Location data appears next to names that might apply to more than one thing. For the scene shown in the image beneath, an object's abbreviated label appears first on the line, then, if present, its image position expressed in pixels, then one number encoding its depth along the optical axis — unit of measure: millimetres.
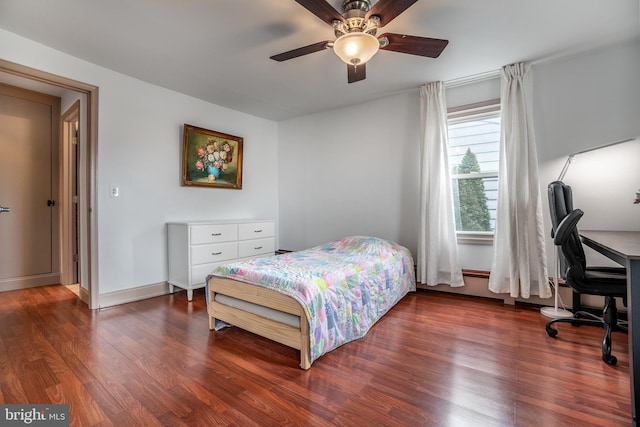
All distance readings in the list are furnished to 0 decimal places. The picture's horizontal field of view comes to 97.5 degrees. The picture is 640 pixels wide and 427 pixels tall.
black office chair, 1785
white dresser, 3016
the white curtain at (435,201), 3068
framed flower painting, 3398
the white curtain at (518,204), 2654
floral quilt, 1798
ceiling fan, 1642
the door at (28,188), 3309
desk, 1182
